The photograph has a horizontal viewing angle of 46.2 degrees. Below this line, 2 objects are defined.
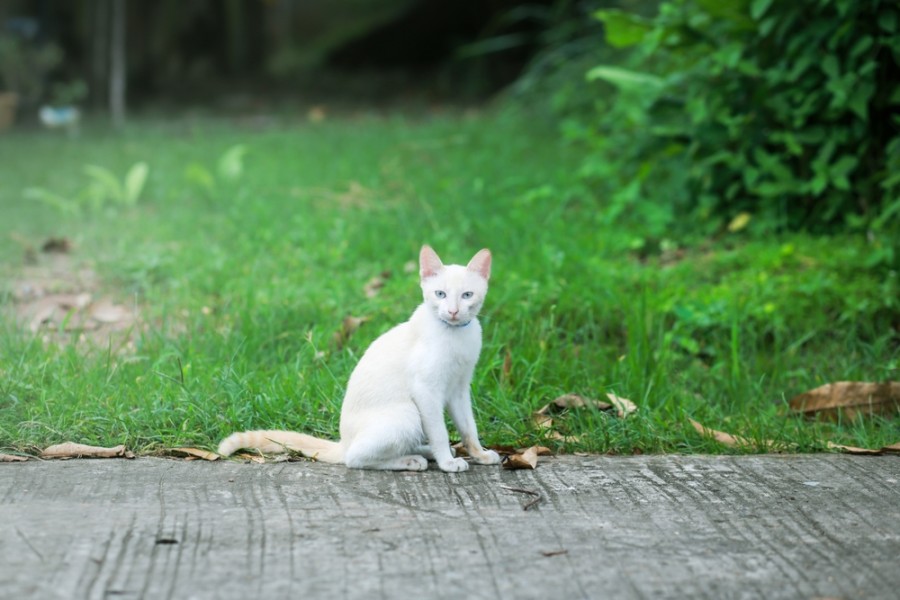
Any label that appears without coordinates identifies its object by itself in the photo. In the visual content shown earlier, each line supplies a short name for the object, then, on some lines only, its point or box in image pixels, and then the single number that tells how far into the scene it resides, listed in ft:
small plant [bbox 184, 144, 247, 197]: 22.76
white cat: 10.05
